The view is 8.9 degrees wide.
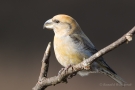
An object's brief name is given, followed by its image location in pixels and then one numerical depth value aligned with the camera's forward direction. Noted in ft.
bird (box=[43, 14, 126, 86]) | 28.04
